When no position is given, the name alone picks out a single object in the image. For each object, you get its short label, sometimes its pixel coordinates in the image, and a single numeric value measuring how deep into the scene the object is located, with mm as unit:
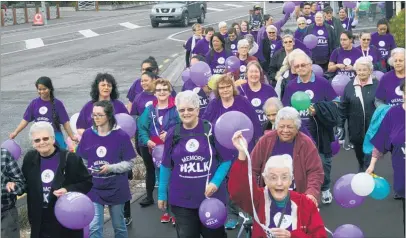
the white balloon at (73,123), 9060
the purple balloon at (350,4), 21547
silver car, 39094
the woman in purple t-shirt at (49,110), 8914
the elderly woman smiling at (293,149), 6043
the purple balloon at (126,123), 8016
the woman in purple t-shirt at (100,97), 8133
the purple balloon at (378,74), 10317
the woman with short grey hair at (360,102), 9125
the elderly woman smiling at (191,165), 6184
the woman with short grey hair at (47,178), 5910
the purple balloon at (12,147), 7984
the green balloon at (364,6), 26453
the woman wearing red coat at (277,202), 4672
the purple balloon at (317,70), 11086
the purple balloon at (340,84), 10484
